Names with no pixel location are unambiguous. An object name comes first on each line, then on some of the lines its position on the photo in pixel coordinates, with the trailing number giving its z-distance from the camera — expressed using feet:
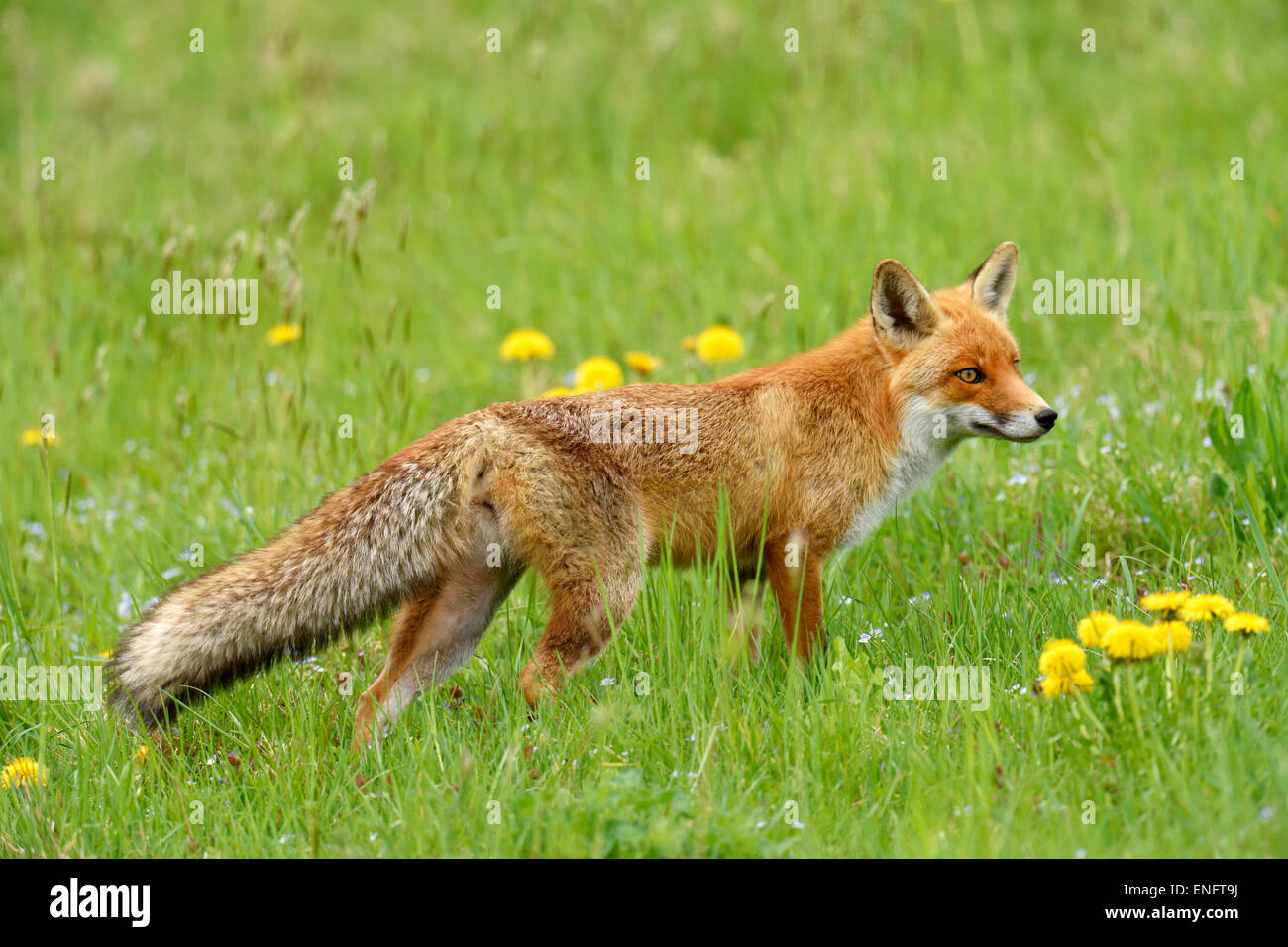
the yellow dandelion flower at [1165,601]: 12.05
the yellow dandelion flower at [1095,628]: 12.19
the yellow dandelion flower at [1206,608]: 12.03
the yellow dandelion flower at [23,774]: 13.61
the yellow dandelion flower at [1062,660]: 11.82
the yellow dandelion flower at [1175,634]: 11.66
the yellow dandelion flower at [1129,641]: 11.41
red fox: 14.29
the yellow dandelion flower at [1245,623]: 12.05
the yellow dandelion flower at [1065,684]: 12.00
